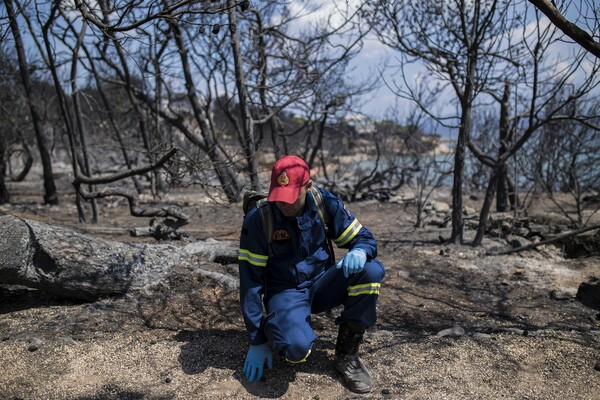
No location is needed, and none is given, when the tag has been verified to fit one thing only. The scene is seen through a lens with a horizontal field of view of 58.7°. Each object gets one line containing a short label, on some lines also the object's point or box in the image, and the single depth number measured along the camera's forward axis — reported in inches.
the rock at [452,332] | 138.1
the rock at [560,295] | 175.6
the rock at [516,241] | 251.7
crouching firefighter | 110.4
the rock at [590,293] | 166.2
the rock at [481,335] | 135.4
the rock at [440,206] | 394.0
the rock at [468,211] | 365.6
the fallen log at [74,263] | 137.6
